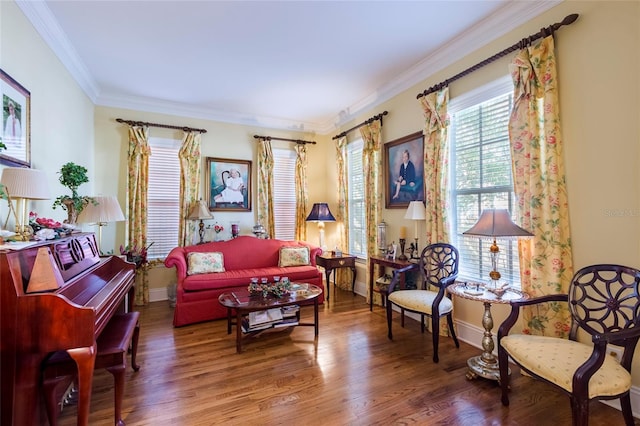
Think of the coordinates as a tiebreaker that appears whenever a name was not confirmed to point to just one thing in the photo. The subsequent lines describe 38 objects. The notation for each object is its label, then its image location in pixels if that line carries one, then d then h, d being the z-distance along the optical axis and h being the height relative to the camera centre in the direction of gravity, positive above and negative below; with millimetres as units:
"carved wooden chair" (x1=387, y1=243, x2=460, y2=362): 2688 -799
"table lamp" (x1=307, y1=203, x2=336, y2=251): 4949 +57
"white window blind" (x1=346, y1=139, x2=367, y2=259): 4910 +307
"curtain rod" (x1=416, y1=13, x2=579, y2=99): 2188 +1463
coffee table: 2814 -836
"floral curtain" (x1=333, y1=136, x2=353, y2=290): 5059 +218
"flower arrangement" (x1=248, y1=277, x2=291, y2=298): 3124 -754
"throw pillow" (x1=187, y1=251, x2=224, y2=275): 3912 -582
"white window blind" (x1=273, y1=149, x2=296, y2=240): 5343 +487
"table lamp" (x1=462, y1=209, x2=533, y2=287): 2195 -100
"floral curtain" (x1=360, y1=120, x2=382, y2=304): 4238 +564
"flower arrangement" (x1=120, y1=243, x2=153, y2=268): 3977 -441
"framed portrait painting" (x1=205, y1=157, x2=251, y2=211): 4829 +613
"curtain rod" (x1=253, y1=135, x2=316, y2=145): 5121 +1458
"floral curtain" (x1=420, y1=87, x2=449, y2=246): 3180 +594
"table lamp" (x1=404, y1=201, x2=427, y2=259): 3434 +65
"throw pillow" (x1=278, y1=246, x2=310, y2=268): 4520 -590
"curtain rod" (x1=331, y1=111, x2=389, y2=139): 4160 +1464
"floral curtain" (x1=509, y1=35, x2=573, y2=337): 2242 +249
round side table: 2261 -934
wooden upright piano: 1354 -516
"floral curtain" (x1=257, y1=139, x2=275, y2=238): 5082 +589
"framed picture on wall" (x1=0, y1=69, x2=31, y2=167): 2039 +768
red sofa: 3570 -747
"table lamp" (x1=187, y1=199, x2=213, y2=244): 4398 +134
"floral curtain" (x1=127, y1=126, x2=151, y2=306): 4270 +342
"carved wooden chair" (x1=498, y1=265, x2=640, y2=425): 1531 -849
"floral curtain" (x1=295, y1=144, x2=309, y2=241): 5422 +560
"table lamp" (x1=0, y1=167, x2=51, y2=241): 1721 +236
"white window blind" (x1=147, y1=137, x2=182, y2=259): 4504 +387
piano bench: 1601 -808
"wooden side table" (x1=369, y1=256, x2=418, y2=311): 3516 -601
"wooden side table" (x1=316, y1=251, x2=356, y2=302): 4477 -677
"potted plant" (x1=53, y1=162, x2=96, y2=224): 2504 +328
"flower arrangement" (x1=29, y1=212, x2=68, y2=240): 1826 -30
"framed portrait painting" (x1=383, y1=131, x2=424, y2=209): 3631 +616
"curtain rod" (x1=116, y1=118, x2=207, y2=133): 4293 +1481
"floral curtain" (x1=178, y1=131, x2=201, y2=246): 4539 +646
